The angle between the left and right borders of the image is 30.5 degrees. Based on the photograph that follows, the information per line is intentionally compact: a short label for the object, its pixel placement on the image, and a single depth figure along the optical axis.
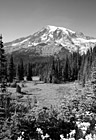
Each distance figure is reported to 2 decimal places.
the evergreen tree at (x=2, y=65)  18.98
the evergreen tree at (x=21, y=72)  89.68
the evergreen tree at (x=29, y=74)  91.09
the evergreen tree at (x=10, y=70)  74.00
